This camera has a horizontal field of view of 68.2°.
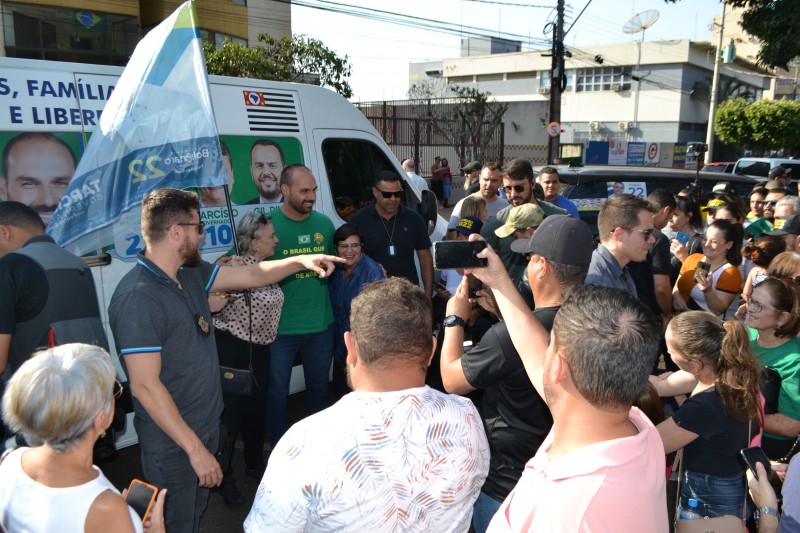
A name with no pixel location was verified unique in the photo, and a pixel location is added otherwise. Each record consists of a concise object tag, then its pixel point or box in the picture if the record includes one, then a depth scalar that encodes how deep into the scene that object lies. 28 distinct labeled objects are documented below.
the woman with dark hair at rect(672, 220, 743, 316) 4.51
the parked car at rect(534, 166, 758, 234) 9.84
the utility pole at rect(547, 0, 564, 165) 19.91
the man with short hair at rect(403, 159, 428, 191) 10.72
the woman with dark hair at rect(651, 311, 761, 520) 2.37
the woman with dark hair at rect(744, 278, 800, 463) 2.98
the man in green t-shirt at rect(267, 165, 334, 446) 3.95
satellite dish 31.44
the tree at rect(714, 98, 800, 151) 32.75
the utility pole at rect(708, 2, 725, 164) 31.72
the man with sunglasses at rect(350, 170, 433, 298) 4.67
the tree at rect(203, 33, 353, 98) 15.52
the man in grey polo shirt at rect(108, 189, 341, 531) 2.38
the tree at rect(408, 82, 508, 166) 27.39
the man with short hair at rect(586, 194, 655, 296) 3.54
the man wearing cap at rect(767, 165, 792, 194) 10.41
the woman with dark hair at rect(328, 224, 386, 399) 4.12
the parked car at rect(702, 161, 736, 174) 22.00
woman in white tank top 1.62
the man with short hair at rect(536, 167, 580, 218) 6.41
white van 3.38
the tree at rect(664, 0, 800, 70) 8.35
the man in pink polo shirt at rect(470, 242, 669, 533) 1.27
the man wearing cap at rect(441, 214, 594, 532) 2.19
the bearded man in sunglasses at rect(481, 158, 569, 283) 4.33
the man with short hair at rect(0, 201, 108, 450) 2.63
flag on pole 3.06
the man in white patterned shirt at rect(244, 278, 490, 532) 1.42
